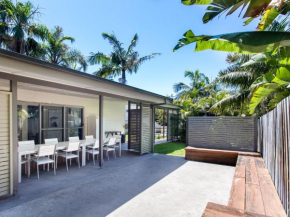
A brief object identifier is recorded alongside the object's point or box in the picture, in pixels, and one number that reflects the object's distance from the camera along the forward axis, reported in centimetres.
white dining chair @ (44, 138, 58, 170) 650
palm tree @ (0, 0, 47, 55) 1126
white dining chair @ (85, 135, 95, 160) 709
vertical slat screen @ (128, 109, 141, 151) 875
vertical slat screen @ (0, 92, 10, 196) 372
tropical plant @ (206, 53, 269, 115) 626
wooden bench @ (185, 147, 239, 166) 683
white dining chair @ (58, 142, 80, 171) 583
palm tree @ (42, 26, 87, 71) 1452
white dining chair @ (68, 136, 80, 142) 734
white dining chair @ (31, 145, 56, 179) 513
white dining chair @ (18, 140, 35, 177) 525
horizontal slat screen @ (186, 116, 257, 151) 713
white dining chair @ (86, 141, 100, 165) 652
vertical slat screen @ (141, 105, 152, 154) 848
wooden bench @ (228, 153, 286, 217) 239
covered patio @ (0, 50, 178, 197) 374
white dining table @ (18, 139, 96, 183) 485
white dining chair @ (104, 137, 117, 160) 738
